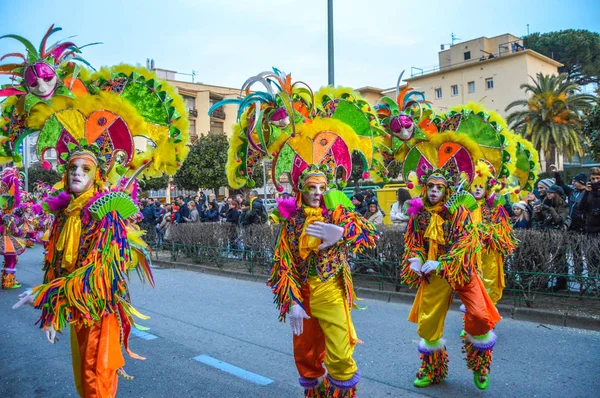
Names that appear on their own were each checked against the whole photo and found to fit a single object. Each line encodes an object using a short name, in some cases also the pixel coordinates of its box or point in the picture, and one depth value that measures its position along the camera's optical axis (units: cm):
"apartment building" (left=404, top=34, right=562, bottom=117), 3731
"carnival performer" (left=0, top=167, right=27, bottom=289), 912
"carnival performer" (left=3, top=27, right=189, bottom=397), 331
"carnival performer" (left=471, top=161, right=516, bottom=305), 599
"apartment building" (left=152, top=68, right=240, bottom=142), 4416
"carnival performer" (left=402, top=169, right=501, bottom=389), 417
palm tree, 2638
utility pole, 1028
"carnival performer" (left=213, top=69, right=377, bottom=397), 348
